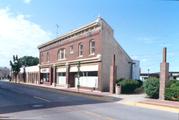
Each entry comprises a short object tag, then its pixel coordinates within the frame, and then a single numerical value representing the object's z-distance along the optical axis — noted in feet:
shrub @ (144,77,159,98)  43.14
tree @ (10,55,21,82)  149.19
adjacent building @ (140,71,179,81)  79.18
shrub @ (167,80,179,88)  40.58
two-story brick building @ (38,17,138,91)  60.99
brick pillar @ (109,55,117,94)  55.37
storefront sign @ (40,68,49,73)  99.48
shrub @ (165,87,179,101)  37.92
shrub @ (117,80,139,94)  54.52
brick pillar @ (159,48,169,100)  40.42
